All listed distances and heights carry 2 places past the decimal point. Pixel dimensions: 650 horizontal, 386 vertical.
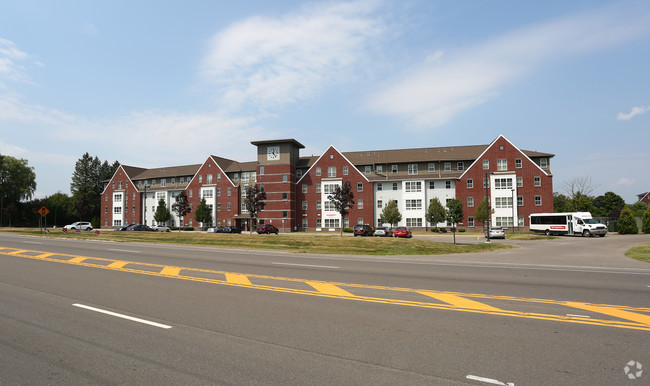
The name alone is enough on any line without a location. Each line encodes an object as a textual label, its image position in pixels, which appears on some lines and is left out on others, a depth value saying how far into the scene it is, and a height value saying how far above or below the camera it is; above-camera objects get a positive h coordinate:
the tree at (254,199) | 61.25 +2.05
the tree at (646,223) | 51.72 -2.11
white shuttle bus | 46.08 -2.04
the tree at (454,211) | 38.94 -0.15
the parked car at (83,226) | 69.03 -2.29
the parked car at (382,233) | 48.34 -2.87
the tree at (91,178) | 103.57 +10.44
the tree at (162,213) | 78.94 -0.08
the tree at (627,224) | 51.66 -2.21
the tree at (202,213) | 74.69 -0.14
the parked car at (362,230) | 49.50 -2.60
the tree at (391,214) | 59.77 -0.58
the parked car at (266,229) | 54.91 -2.64
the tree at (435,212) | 56.78 -0.33
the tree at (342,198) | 52.12 +1.77
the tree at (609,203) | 116.28 +1.54
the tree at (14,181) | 85.69 +7.73
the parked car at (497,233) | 44.78 -2.83
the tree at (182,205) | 70.88 +1.40
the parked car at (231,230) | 61.81 -2.93
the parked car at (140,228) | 65.88 -2.63
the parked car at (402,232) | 46.28 -2.68
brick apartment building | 60.84 +5.01
